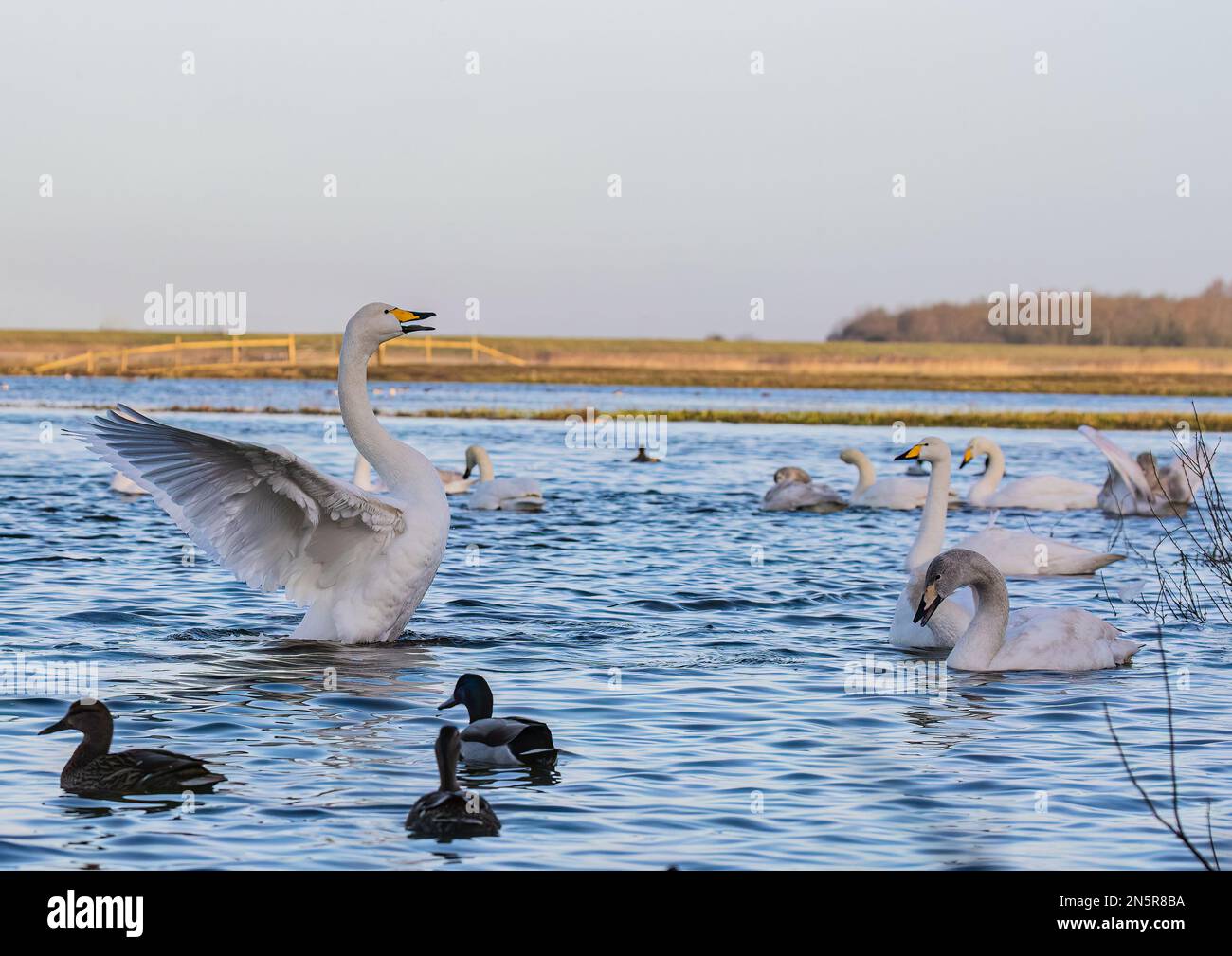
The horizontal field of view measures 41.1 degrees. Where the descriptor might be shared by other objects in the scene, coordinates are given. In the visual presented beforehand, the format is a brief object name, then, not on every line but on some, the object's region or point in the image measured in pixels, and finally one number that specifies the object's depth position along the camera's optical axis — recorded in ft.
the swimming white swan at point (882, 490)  73.61
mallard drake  25.04
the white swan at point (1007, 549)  46.21
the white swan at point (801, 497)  71.00
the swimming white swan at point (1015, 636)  34.58
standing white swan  33.78
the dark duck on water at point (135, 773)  23.20
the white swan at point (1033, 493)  70.85
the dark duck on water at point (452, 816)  21.21
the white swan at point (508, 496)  68.33
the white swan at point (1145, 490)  67.62
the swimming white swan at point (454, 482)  77.01
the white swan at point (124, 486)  71.26
